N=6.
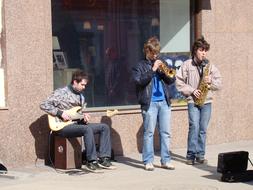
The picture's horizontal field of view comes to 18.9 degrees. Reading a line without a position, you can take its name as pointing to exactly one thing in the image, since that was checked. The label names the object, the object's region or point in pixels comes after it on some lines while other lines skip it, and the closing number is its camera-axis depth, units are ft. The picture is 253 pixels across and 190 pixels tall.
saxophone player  35.72
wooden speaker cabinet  34.70
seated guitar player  34.00
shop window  38.73
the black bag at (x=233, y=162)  30.61
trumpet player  33.72
